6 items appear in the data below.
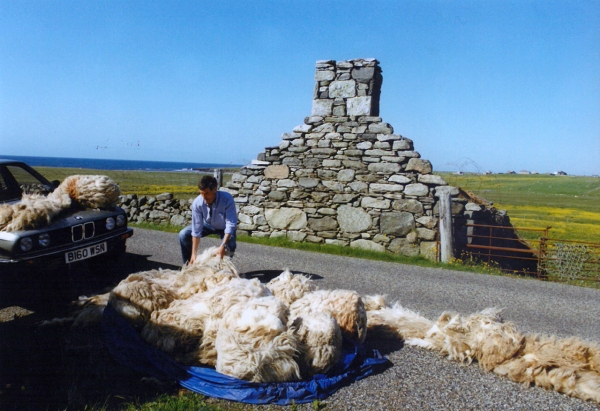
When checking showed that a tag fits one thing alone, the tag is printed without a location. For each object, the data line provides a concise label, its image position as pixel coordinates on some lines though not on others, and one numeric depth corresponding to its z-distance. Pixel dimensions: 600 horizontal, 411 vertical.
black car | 5.35
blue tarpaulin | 3.61
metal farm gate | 10.81
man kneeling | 6.78
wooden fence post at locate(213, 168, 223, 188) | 14.58
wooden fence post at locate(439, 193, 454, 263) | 10.80
